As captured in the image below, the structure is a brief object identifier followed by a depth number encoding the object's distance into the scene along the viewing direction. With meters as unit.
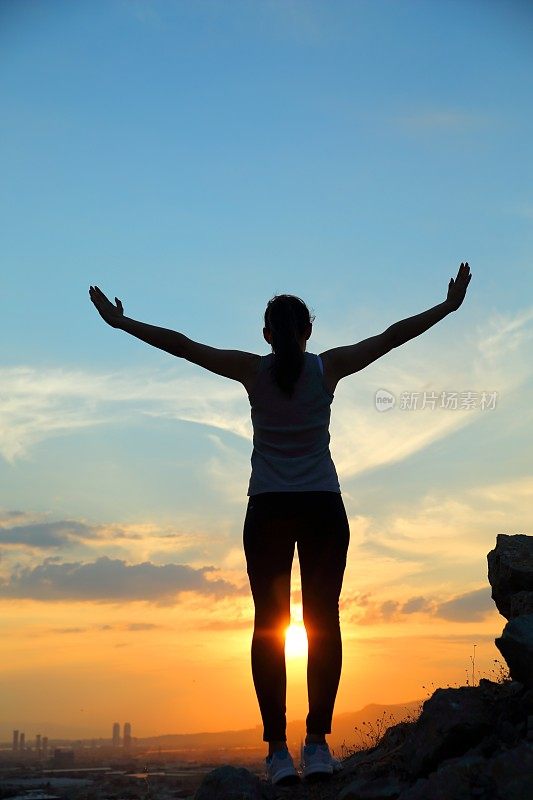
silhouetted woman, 6.83
